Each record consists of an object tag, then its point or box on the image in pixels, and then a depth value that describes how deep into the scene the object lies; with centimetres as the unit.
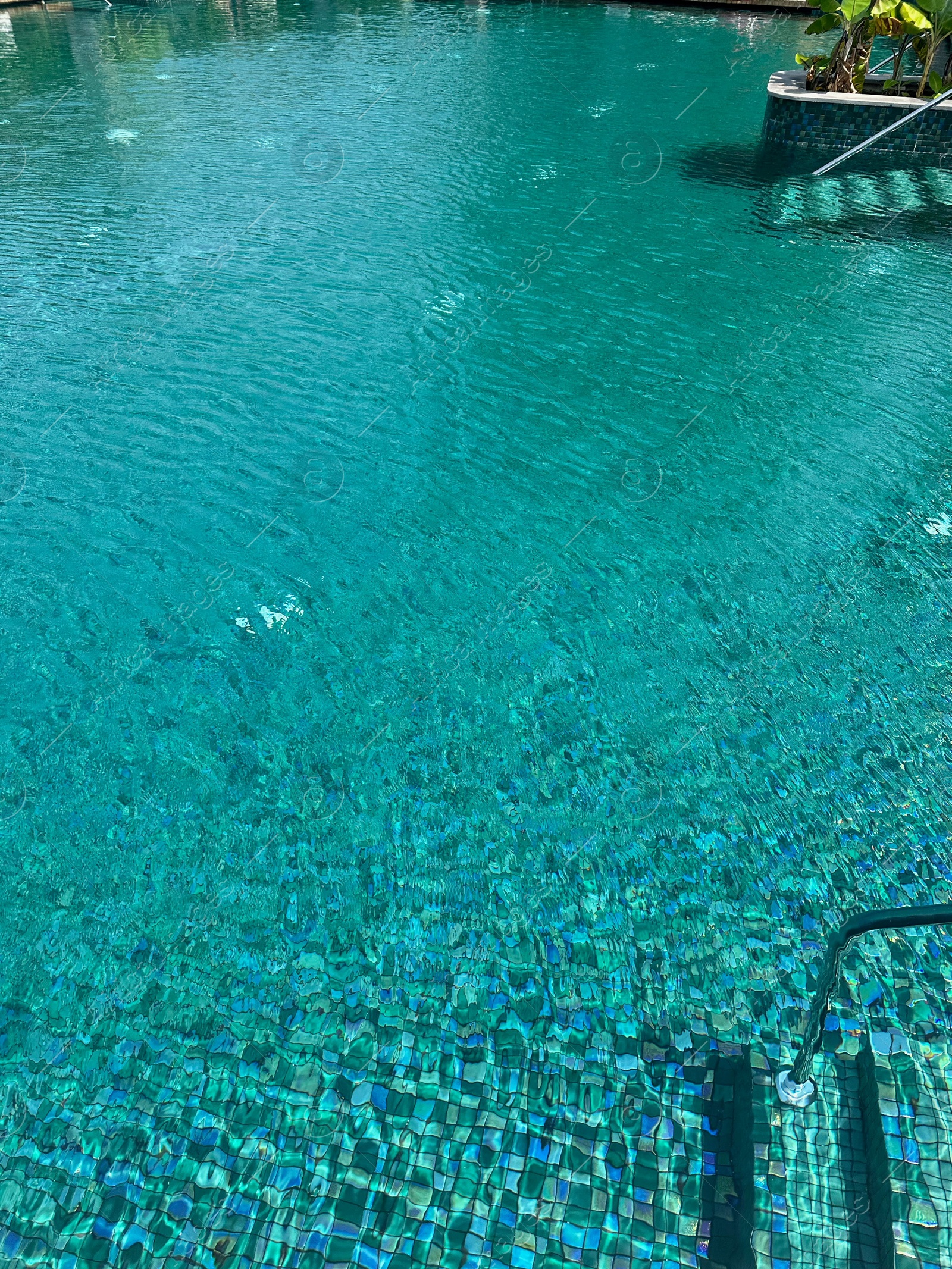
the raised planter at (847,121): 1448
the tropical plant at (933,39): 1354
